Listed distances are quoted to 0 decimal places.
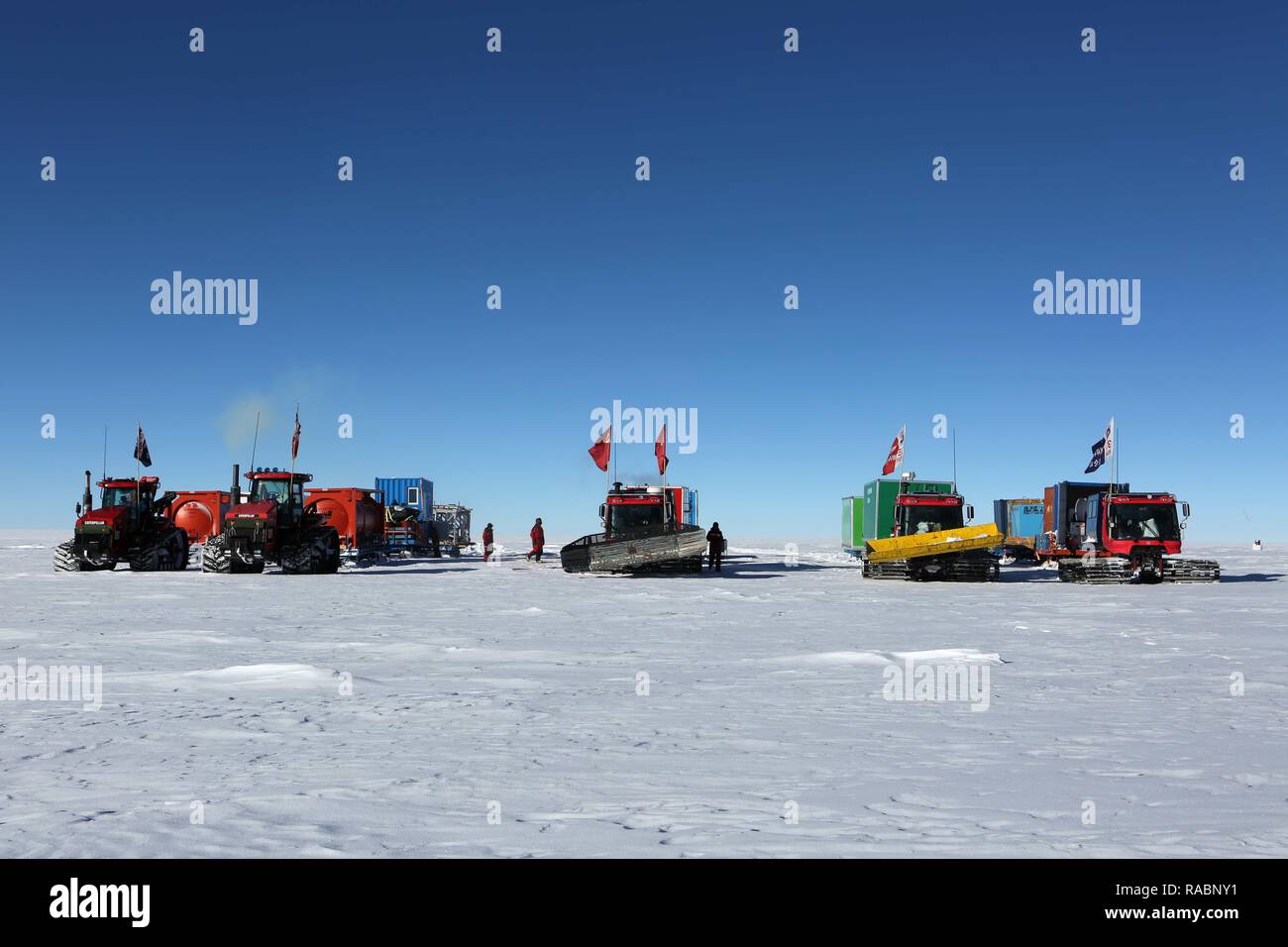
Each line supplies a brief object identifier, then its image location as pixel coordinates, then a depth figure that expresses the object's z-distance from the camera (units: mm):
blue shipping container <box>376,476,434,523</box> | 41375
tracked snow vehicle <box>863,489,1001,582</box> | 24984
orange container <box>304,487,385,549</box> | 34812
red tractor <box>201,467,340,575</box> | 26219
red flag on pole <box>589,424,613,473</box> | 30656
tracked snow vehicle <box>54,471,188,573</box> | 27141
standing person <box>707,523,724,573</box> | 31809
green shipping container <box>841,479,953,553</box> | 31234
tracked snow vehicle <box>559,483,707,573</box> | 27016
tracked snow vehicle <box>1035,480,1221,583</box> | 25516
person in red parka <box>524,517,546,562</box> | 36875
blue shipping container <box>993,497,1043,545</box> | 39875
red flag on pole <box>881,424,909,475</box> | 32188
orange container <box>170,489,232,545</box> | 36188
